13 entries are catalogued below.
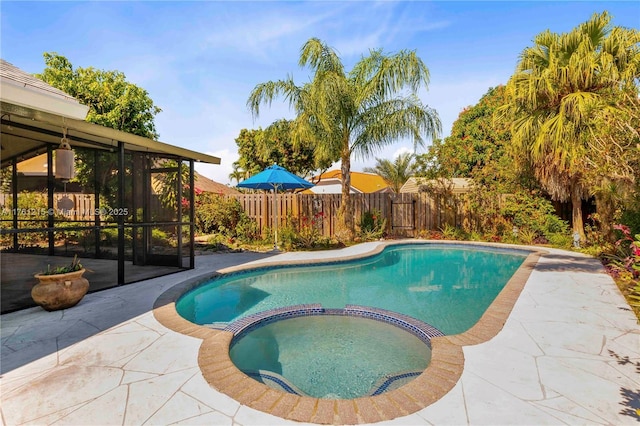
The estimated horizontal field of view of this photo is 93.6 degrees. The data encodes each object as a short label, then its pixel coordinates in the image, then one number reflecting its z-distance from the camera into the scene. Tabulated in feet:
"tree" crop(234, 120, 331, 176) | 68.13
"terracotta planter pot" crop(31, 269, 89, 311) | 13.10
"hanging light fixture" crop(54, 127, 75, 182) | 12.34
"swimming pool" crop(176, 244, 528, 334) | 15.64
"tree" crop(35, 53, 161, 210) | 39.42
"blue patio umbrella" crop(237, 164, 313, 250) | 31.83
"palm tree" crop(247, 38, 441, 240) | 33.30
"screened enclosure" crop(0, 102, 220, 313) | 20.53
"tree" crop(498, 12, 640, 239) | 24.82
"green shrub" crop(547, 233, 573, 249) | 33.36
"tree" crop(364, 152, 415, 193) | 79.41
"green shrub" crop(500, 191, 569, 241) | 35.68
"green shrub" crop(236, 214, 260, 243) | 39.60
